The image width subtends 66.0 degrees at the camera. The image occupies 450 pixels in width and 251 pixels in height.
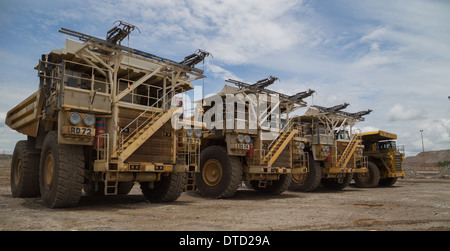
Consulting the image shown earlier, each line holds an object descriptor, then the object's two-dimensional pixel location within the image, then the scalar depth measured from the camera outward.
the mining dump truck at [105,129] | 8.38
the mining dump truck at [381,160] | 20.03
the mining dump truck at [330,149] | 16.42
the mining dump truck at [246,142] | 12.52
